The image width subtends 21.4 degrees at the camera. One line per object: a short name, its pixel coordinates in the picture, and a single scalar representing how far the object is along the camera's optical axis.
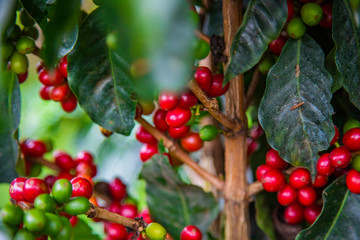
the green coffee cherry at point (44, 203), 0.58
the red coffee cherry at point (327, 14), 0.64
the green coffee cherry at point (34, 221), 0.56
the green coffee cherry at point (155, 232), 0.62
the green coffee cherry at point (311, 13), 0.63
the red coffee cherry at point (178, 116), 0.63
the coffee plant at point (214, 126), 0.61
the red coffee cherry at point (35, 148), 0.71
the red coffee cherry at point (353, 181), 0.64
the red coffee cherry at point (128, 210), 0.71
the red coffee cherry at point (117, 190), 0.73
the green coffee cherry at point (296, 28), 0.64
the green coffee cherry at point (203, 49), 0.63
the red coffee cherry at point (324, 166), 0.64
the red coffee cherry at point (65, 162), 0.73
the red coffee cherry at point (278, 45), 0.66
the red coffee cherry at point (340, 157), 0.62
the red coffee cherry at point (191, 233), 0.65
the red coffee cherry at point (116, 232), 0.70
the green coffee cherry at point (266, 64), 0.67
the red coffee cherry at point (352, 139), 0.63
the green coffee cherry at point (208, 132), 0.67
